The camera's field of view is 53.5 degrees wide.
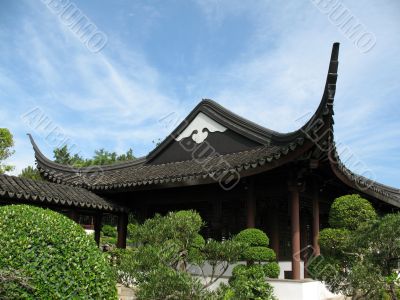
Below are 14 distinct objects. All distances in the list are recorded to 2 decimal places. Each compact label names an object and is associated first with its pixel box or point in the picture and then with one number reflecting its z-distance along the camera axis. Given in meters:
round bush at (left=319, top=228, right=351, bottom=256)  5.94
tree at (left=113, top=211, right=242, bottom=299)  4.48
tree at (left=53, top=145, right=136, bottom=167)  44.03
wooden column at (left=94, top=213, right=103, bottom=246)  10.65
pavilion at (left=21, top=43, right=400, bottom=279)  7.37
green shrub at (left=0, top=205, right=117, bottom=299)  3.64
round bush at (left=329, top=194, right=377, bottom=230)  6.09
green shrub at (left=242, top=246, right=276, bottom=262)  6.91
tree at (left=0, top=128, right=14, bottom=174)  25.45
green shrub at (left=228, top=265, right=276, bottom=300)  6.26
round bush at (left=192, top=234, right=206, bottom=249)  6.27
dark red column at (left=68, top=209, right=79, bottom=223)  9.59
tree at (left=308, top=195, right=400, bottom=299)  4.93
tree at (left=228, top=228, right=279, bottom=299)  6.34
